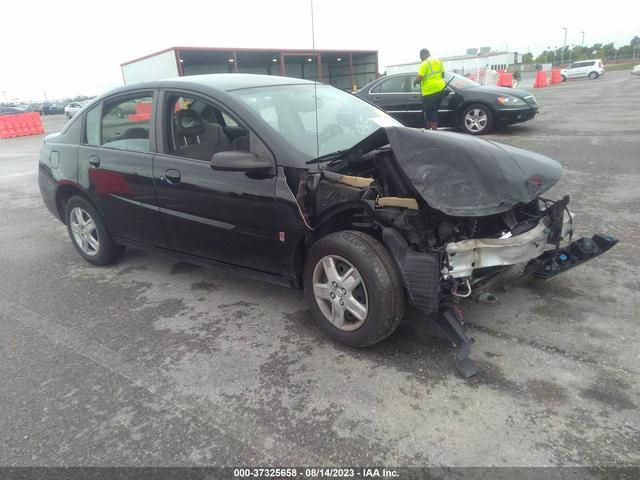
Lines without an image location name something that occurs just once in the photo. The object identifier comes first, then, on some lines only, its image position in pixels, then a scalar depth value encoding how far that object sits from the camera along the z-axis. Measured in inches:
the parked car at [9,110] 1439.7
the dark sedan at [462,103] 372.5
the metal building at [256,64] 1106.1
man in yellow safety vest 353.6
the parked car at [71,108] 1361.2
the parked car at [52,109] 1916.8
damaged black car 101.8
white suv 1531.7
